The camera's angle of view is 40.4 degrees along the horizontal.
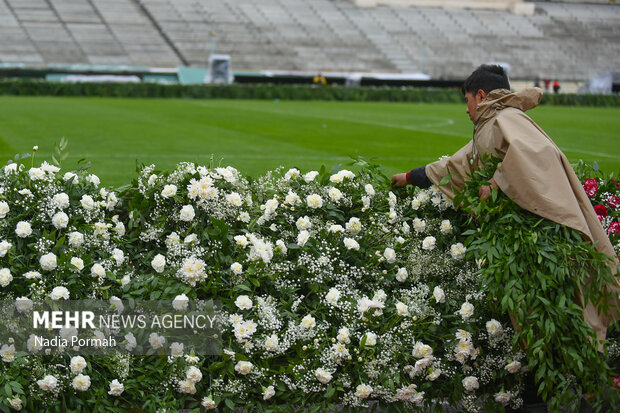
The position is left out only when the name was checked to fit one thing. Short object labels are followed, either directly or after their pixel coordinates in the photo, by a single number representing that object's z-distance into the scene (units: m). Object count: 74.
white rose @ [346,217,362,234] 5.06
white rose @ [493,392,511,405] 4.63
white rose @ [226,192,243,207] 5.02
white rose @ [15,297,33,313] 4.39
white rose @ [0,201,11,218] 4.69
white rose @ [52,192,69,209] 4.84
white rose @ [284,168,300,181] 5.57
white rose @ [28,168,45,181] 5.01
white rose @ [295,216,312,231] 5.01
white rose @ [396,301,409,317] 4.66
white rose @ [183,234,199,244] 4.82
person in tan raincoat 4.28
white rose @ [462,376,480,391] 4.59
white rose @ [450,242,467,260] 4.91
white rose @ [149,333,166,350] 4.44
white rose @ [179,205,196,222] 4.91
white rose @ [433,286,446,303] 4.79
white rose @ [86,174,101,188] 5.33
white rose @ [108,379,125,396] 4.26
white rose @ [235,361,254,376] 4.37
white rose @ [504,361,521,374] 4.52
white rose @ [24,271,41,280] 4.43
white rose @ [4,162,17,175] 5.11
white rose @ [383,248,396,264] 4.93
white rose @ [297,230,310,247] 4.86
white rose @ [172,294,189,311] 4.45
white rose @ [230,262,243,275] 4.61
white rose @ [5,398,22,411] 4.12
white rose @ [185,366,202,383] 4.28
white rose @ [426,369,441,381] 4.54
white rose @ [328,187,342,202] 5.23
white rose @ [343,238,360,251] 4.89
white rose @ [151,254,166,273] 4.66
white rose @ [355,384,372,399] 4.41
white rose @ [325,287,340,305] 4.69
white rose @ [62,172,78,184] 5.16
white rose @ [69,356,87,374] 4.22
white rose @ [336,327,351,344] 4.53
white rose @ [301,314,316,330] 4.53
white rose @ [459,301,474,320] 4.68
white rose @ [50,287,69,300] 4.37
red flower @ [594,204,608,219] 5.38
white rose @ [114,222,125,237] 4.96
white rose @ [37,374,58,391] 4.14
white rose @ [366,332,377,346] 4.54
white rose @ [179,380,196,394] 4.31
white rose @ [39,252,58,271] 4.46
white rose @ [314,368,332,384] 4.41
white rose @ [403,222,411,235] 5.21
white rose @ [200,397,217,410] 4.29
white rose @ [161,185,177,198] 4.98
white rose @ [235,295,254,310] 4.51
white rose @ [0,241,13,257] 4.52
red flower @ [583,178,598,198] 5.49
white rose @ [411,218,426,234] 5.18
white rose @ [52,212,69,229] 4.72
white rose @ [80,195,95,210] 4.91
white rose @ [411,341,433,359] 4.57
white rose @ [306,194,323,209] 5.16
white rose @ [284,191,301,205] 5.20
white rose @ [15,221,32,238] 4.63
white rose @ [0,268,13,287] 4.39
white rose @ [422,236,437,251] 5.02
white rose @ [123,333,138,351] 4.42
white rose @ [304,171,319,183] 5.50
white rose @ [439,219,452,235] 5.11
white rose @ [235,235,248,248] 4.75
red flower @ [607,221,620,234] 5.16
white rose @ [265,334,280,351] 4.43
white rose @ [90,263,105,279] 4.52
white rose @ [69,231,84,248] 4.66
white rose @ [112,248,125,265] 4.69
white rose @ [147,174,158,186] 5.19
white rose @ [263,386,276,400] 4.37
